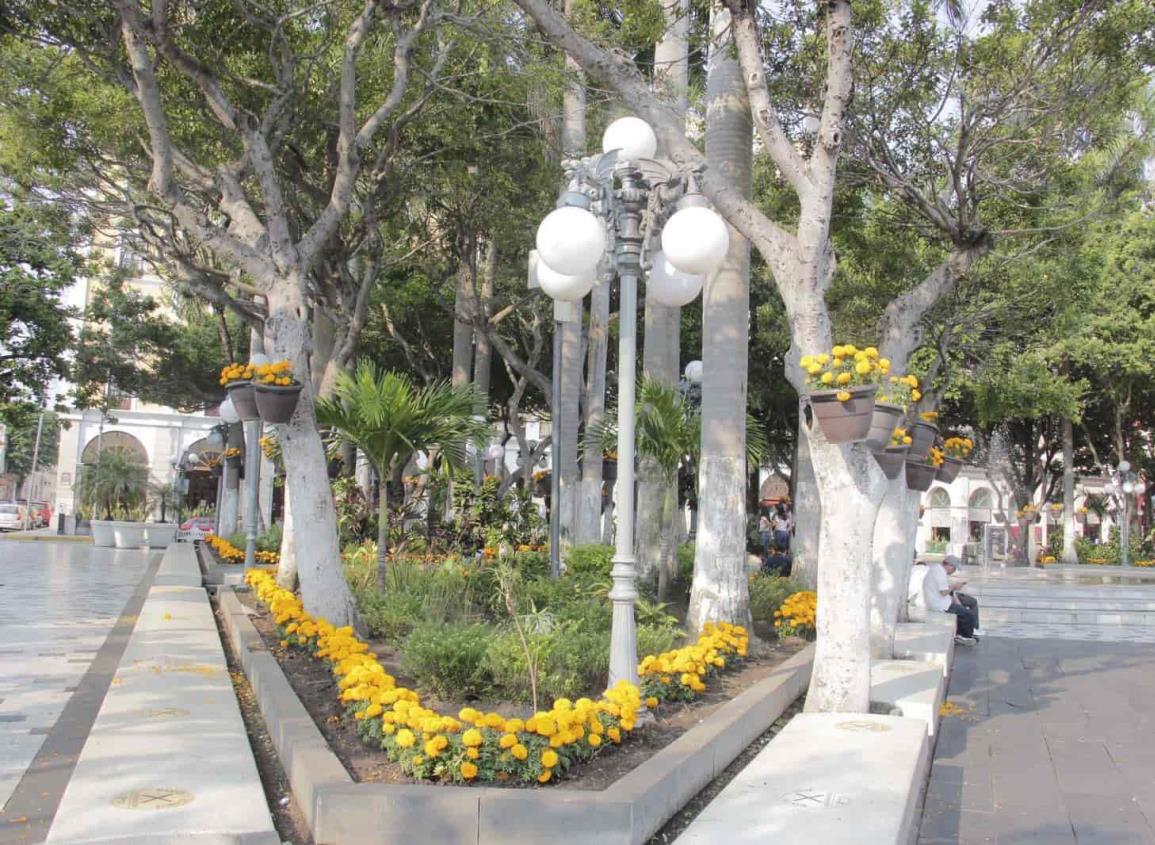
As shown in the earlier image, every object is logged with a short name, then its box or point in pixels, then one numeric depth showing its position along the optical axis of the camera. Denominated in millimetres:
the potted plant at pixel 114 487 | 35219
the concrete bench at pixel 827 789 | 4691
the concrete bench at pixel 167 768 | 4555
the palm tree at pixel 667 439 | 12594
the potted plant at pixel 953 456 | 11758
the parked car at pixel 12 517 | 47938
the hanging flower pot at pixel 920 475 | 10203
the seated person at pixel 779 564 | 18656
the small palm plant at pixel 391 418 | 10656
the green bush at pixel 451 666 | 7188
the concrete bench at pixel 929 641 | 10289
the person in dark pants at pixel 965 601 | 14711
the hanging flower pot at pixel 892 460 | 7901
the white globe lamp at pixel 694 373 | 16312
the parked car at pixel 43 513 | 57500
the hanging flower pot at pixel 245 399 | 9305
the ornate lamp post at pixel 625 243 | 6441
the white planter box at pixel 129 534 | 31266
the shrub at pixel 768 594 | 11695
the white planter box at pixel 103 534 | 31859
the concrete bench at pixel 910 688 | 7625
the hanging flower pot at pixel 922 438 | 9383
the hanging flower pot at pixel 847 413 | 6570
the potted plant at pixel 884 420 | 7137
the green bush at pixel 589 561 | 13906
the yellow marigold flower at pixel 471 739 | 5094
